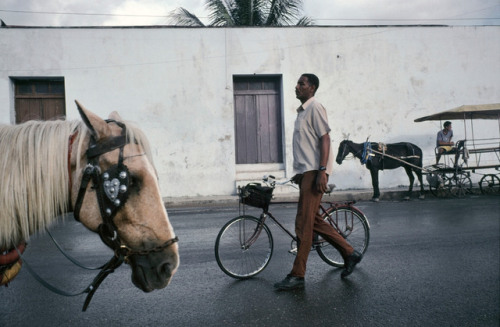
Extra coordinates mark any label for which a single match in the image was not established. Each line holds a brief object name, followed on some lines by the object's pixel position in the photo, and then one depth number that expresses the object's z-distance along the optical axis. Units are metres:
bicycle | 4.62
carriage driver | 13.26
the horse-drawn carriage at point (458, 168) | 12.18
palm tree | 18.80
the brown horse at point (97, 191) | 1.84
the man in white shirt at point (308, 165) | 4.13
